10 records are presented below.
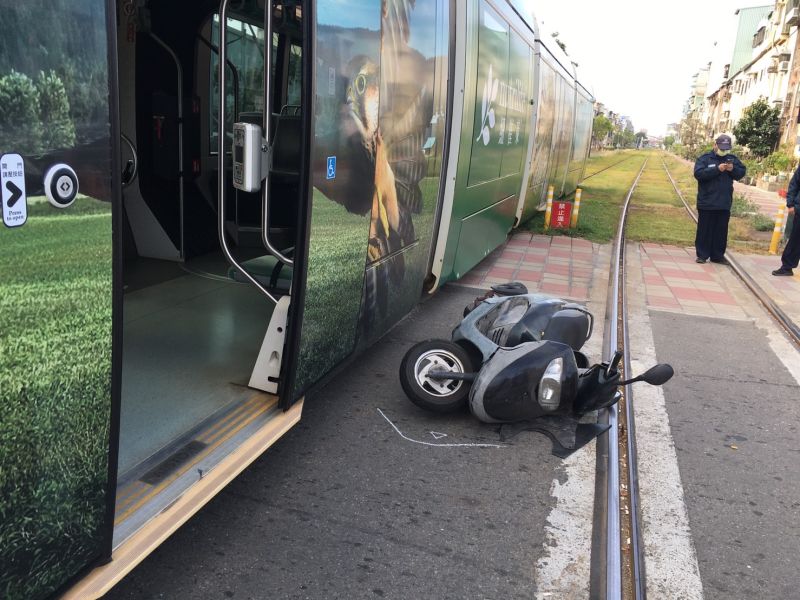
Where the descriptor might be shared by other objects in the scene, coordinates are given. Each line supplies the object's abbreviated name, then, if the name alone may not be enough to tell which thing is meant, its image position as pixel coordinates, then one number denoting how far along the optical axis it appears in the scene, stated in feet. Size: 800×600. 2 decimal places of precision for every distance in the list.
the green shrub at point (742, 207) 54.13
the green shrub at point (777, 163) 98.22
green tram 5.57
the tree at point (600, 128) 266.61
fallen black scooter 12.84
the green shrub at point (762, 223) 46.38
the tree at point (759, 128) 132.05
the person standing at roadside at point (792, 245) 30.09
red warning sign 41.42
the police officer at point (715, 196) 31.58
